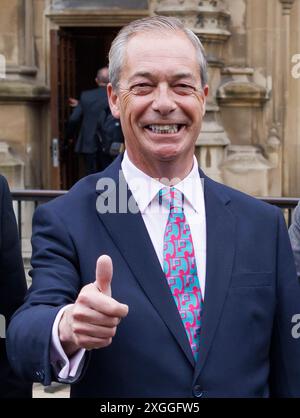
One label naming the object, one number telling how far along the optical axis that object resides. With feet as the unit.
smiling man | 8.48
